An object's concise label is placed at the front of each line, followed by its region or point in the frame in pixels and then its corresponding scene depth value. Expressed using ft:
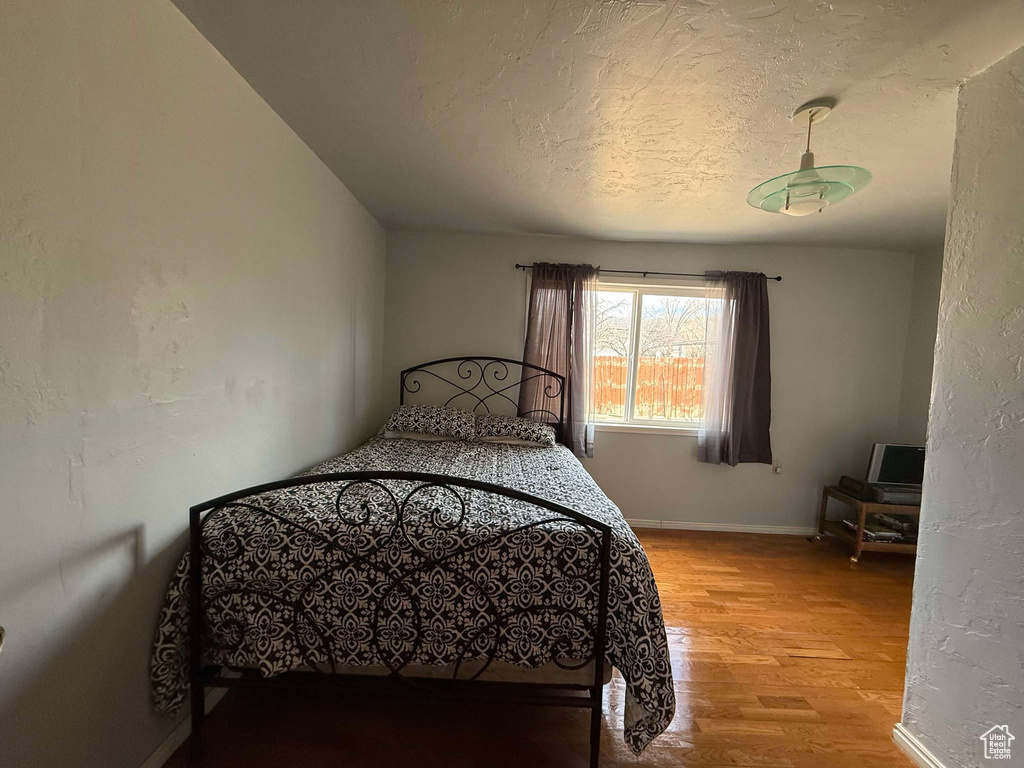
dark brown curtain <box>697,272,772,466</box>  11.96
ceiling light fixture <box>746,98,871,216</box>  5.21
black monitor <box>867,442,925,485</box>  10.91
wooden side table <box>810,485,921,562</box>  10.59
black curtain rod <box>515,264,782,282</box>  12.17
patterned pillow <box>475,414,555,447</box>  10.49
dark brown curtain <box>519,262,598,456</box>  11.93
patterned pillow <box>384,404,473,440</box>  10.62
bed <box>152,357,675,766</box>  4.75
